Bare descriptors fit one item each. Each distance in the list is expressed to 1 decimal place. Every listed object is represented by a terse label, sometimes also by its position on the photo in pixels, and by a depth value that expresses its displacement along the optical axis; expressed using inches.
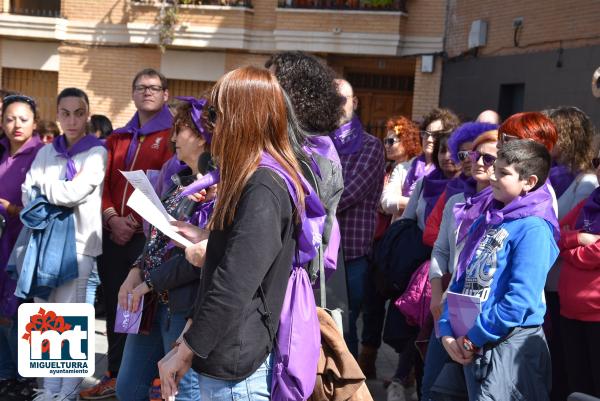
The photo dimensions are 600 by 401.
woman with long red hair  111.3
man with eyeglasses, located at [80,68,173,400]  236.4
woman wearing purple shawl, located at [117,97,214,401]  158.6
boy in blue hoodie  153.1
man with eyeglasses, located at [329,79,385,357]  223.6
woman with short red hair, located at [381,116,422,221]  271.0
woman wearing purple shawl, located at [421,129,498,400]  181.0
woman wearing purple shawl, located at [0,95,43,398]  237.3
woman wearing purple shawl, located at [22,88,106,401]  220.7
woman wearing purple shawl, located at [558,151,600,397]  179.2
